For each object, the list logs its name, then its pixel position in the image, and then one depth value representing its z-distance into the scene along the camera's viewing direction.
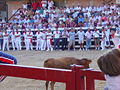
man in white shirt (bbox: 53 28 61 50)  23.84
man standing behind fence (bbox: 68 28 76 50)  23.36
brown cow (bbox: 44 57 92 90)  8.71
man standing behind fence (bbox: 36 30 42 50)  24.55
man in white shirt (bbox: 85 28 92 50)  23.10
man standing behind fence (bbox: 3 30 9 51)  25.18
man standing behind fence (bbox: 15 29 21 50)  25.14
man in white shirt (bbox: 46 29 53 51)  24.06
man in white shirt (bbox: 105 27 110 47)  22.92
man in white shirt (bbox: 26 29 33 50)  24.80
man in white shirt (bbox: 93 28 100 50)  23.14
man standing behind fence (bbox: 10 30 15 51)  25.35
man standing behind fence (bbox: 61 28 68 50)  23.77
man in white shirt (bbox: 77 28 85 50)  23.36
